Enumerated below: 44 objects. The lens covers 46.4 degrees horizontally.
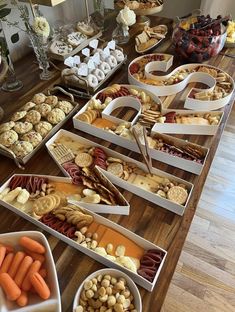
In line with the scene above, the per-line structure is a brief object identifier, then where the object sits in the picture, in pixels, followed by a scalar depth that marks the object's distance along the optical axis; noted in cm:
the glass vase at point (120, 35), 138
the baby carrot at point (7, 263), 57
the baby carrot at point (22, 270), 56
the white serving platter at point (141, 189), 70
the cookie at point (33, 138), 84
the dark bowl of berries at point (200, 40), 120
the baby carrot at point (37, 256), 58
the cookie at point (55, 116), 91
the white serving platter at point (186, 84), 99
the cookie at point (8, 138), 83
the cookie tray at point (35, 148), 81
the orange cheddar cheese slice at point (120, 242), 64
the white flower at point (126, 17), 128
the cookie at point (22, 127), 87
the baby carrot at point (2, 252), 58
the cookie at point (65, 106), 95
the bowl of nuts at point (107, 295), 54
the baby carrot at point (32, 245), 58
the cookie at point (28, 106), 95
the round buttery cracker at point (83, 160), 81
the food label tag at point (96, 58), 113
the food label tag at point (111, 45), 120
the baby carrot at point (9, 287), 53
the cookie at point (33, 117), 90
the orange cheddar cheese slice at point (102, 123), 94
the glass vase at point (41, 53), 106
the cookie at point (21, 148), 81
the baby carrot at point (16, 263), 57
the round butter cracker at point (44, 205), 69
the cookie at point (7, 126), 86
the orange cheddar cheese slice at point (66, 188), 75
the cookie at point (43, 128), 88
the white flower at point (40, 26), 100
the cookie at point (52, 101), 97
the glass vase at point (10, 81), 109
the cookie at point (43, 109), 93
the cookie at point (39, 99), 98
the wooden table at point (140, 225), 59
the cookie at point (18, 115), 91
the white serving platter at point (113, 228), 57
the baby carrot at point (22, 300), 53
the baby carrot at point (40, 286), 53
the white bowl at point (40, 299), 52
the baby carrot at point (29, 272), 55
